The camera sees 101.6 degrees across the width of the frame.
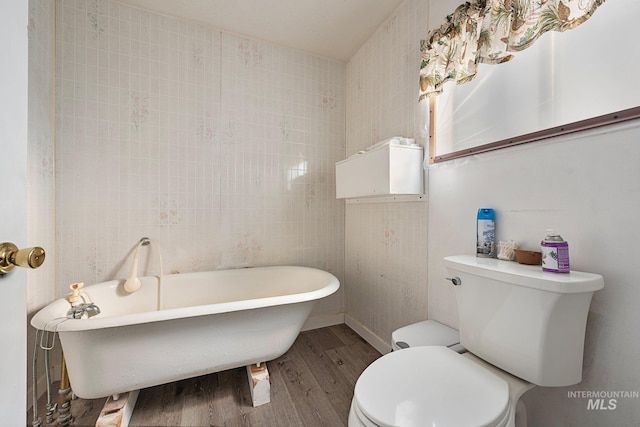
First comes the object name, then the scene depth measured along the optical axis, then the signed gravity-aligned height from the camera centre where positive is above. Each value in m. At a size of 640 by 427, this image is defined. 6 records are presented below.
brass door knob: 0.43 -0.08
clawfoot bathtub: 1.13 -0.61
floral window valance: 0.90 +0.75
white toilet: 0.75 -0.54
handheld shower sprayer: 1.69 -0.45
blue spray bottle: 1.17 -0.10
